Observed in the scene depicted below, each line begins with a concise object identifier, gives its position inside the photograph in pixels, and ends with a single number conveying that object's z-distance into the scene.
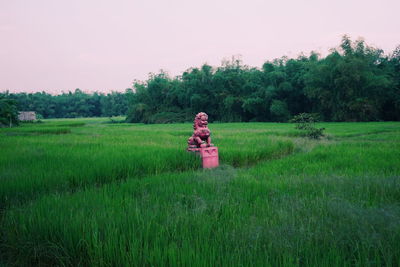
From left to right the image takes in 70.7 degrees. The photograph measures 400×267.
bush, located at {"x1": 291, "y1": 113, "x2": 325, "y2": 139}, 11.74
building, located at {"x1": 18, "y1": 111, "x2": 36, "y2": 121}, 41.07
